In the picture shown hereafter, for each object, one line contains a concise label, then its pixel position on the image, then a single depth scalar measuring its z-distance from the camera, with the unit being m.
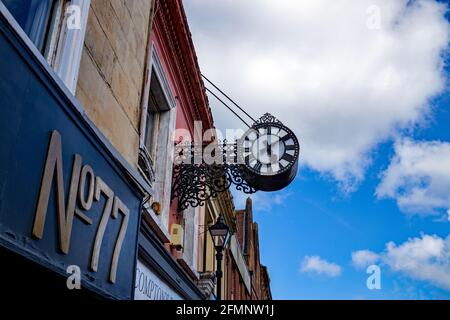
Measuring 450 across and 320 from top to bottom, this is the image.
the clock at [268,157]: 8.06
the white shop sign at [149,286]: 5.76
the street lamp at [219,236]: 9.29
